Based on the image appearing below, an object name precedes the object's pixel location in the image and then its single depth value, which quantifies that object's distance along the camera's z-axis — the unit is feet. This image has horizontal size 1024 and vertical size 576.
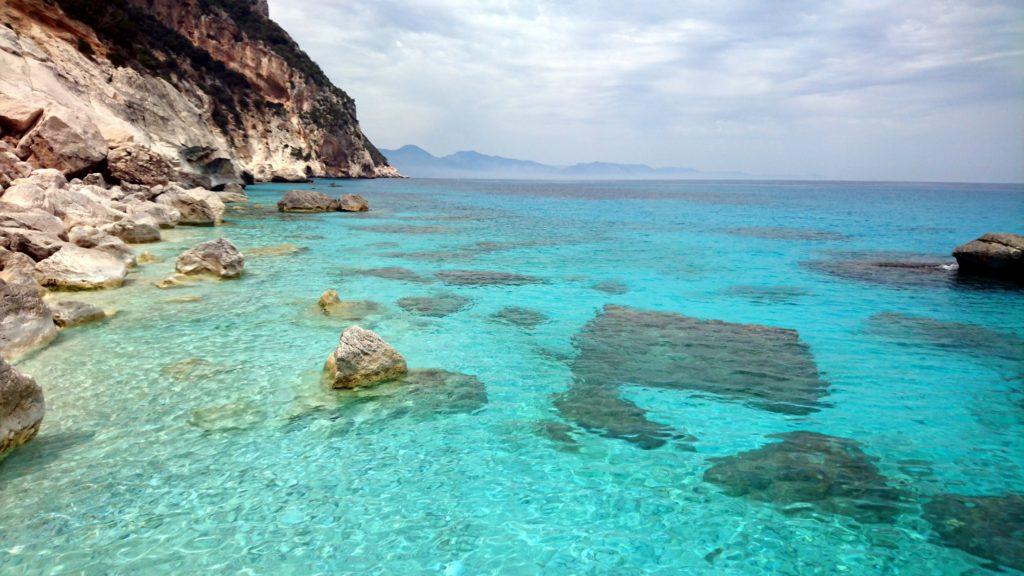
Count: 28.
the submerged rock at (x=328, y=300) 41.19
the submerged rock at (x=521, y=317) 40.25
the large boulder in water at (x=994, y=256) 60.13
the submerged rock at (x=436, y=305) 42.12
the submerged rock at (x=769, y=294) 50.00
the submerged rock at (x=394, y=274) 54.85
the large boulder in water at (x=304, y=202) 120.67
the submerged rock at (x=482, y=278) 54.34
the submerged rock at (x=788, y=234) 102.99
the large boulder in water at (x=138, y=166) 96.02
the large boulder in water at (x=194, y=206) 89.61
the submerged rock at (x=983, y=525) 16.22
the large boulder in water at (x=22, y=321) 28.45
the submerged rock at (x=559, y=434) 22.06
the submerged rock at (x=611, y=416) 22.99
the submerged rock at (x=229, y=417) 22.67
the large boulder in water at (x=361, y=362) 26.76
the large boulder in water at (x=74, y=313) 33.68
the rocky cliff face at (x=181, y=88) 88.58
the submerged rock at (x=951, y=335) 36.88
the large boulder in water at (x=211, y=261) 48.85
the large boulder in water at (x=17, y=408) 19.26
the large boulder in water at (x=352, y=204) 128.57
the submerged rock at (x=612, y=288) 52.03
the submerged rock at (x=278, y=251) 64.75
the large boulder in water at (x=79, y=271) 41.96
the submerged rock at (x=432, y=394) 25.25
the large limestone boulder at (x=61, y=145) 77.41
